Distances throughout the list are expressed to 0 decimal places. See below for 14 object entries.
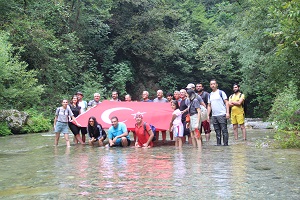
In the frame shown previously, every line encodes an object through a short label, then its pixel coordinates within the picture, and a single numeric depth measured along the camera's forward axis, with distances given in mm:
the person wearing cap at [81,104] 16867
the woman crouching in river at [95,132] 14794
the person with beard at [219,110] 13609
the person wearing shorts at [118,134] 14273
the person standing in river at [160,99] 16516
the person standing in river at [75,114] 15657
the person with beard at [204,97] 14933
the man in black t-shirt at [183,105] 14018
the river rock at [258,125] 25962
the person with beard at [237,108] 15781
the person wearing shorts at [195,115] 13297
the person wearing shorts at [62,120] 15219
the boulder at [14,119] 23172
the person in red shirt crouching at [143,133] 14039
